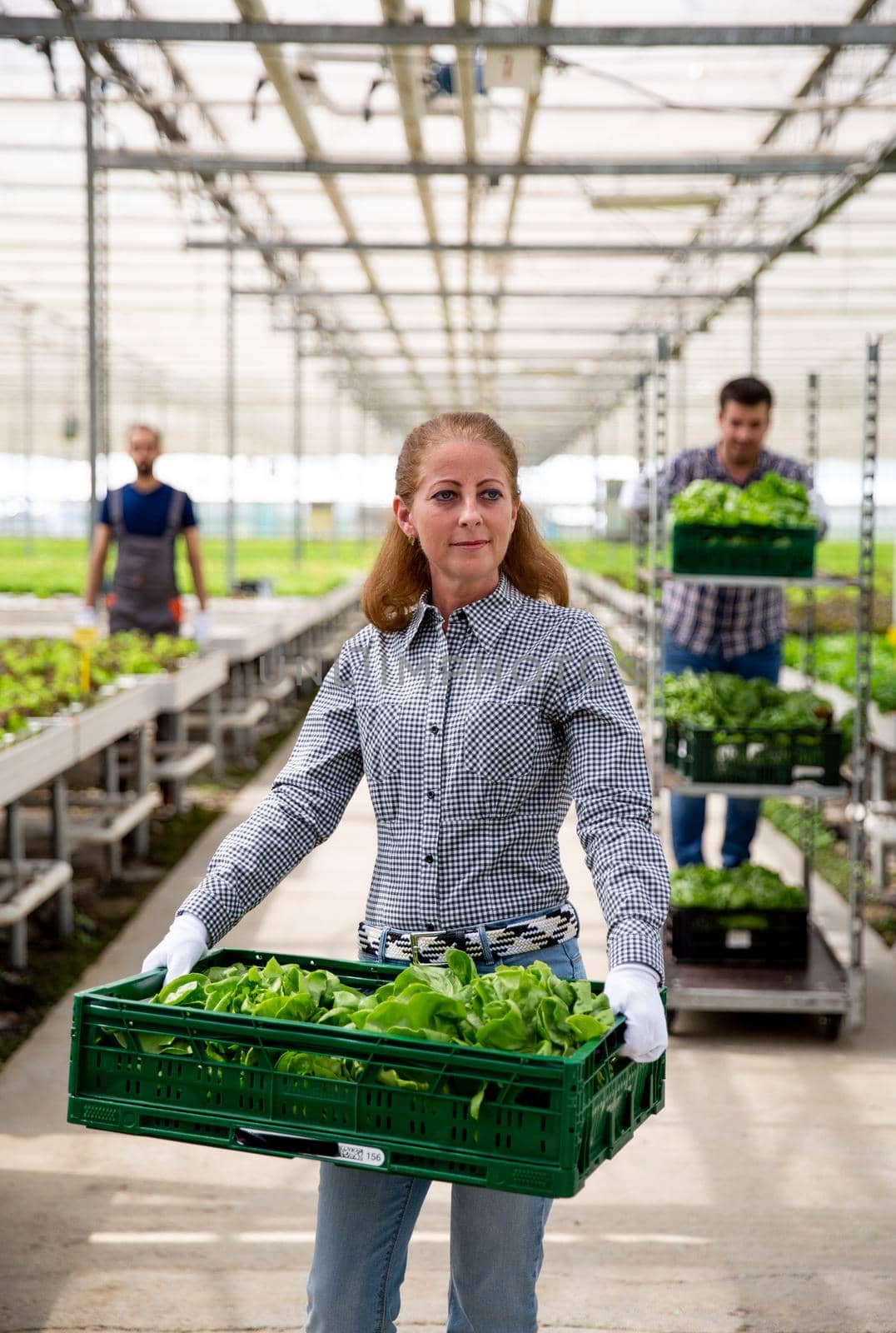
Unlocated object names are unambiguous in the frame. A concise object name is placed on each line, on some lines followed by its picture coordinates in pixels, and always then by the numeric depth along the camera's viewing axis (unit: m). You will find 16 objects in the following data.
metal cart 4.28
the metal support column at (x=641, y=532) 5.44
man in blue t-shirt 7.01
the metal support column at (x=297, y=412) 12.89
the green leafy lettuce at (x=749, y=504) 4.37
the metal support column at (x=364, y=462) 22.70
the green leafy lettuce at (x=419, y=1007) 1.58
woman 1.80
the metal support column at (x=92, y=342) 6.68
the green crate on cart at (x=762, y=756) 4.45
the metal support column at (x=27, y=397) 16.67
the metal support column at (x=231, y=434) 10.20
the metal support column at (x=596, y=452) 16.02
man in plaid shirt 4.70
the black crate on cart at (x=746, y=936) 4.59
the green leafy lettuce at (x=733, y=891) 4.56
